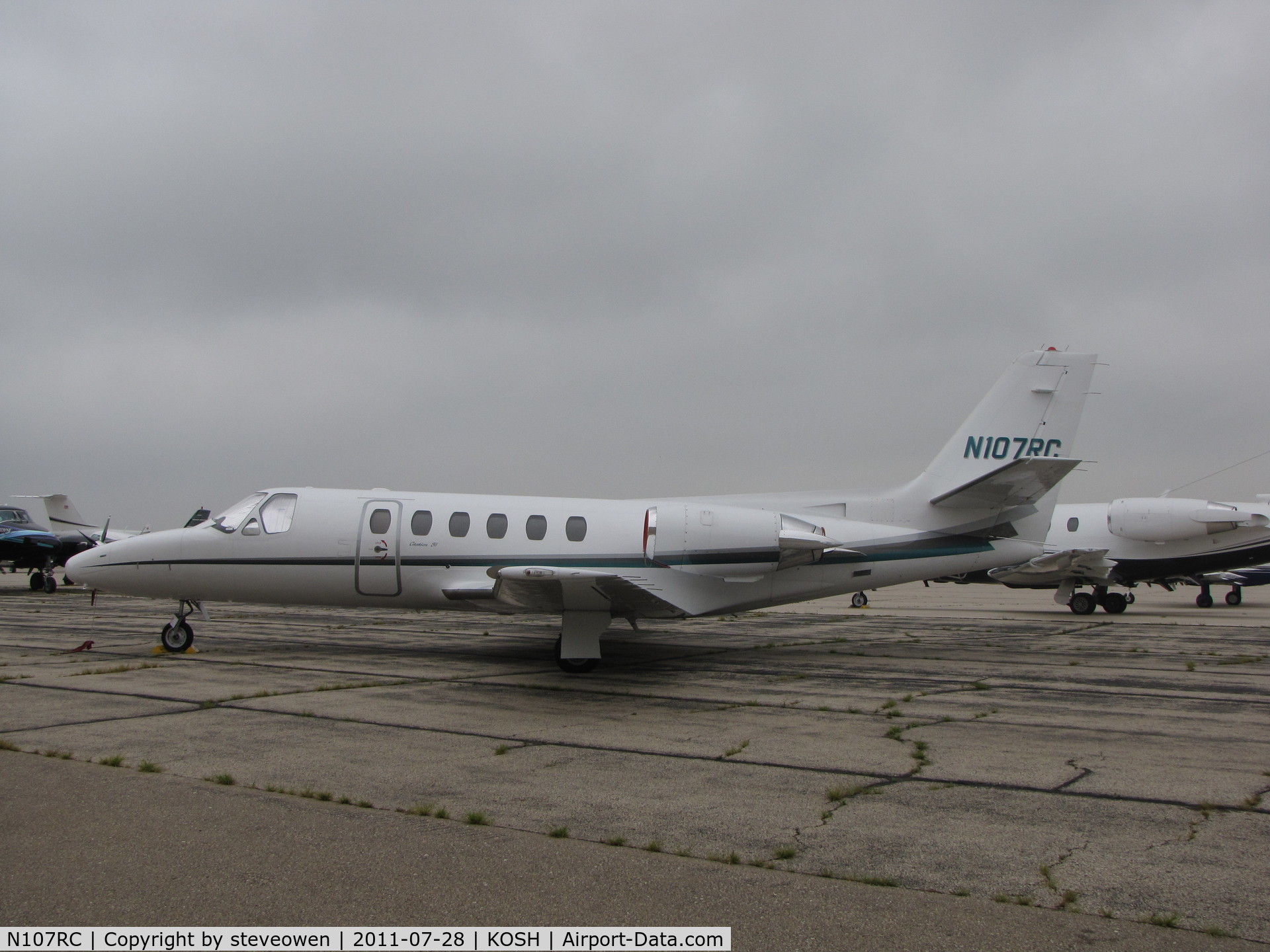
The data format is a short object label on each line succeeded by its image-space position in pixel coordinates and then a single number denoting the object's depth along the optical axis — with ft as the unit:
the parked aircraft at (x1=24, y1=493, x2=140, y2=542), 123.34
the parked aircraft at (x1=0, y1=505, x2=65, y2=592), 104.73
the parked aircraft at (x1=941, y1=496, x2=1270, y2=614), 91.81
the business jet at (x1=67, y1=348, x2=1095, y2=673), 45.73
